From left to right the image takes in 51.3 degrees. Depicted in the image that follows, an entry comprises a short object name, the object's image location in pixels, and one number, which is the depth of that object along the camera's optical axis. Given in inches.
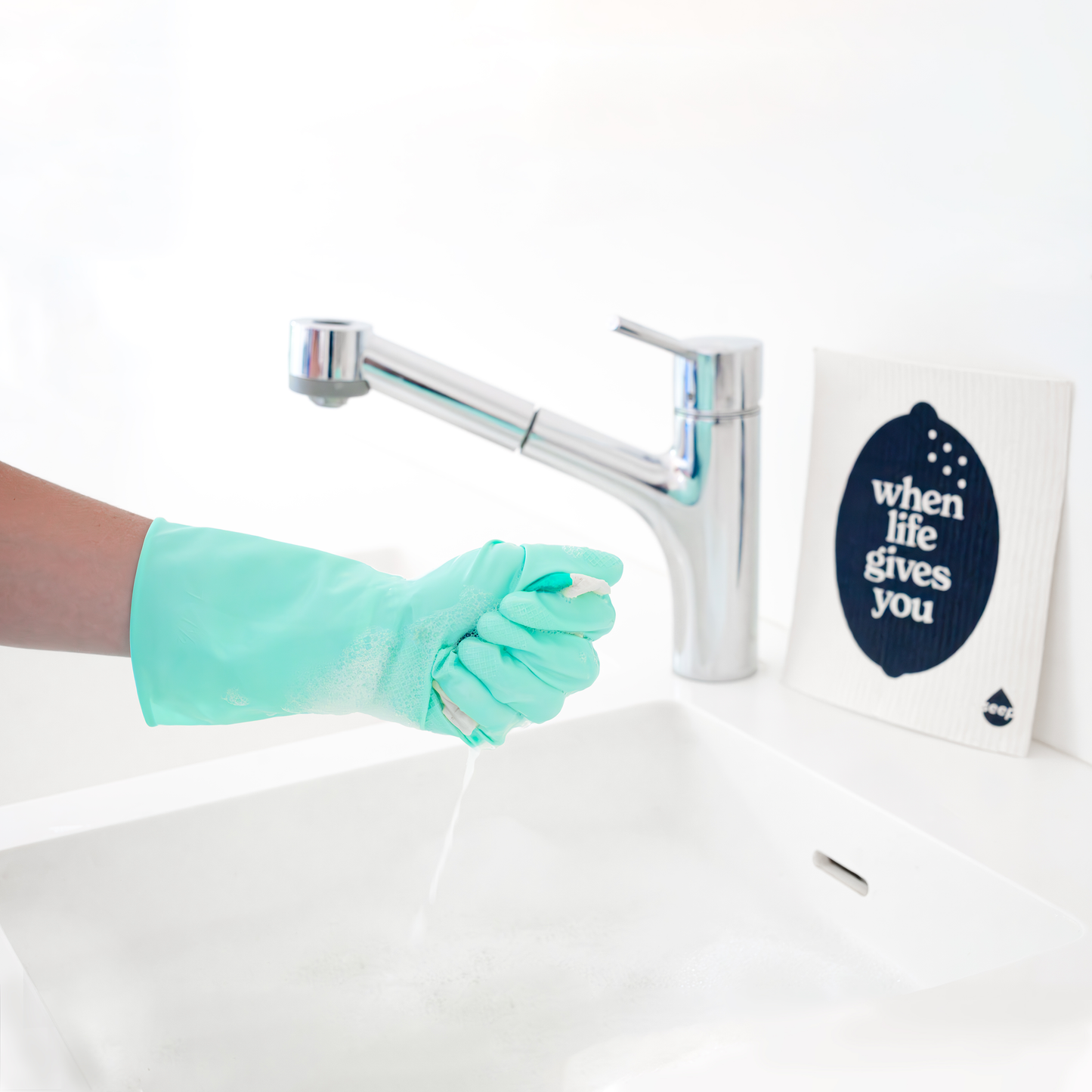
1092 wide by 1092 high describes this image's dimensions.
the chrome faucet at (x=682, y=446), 29.0
